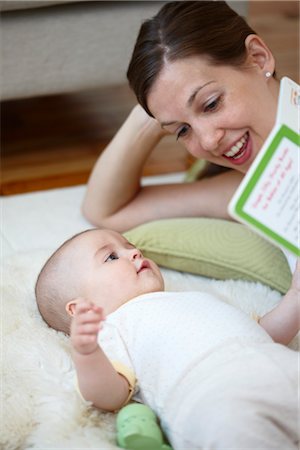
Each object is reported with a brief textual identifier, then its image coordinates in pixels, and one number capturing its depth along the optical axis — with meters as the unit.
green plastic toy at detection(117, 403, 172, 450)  1.28
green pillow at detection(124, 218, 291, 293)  1.67
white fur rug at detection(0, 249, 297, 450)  1.34
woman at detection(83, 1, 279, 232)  1.50
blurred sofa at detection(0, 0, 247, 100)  2.09
